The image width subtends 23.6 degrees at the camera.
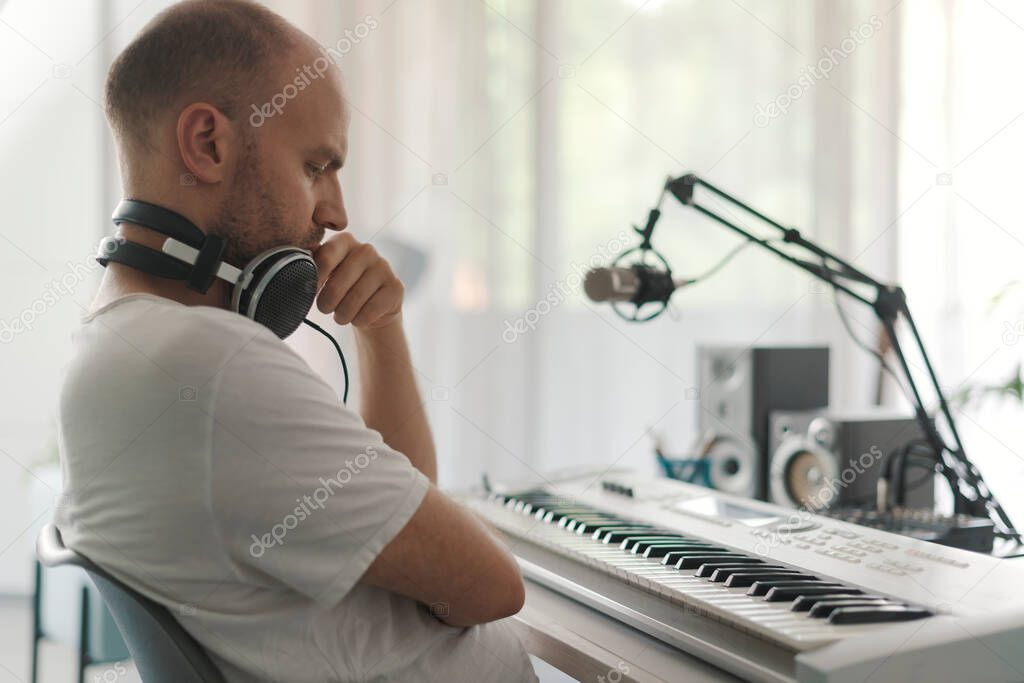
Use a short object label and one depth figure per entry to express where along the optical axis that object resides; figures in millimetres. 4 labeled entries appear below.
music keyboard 2094
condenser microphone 2641
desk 2176
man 2082
